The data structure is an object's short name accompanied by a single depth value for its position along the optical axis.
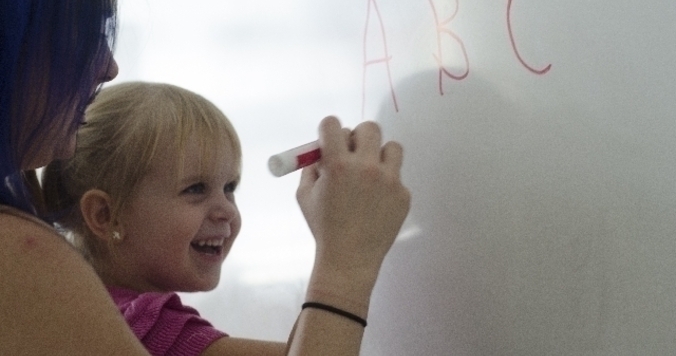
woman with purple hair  0.92
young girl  1.25
